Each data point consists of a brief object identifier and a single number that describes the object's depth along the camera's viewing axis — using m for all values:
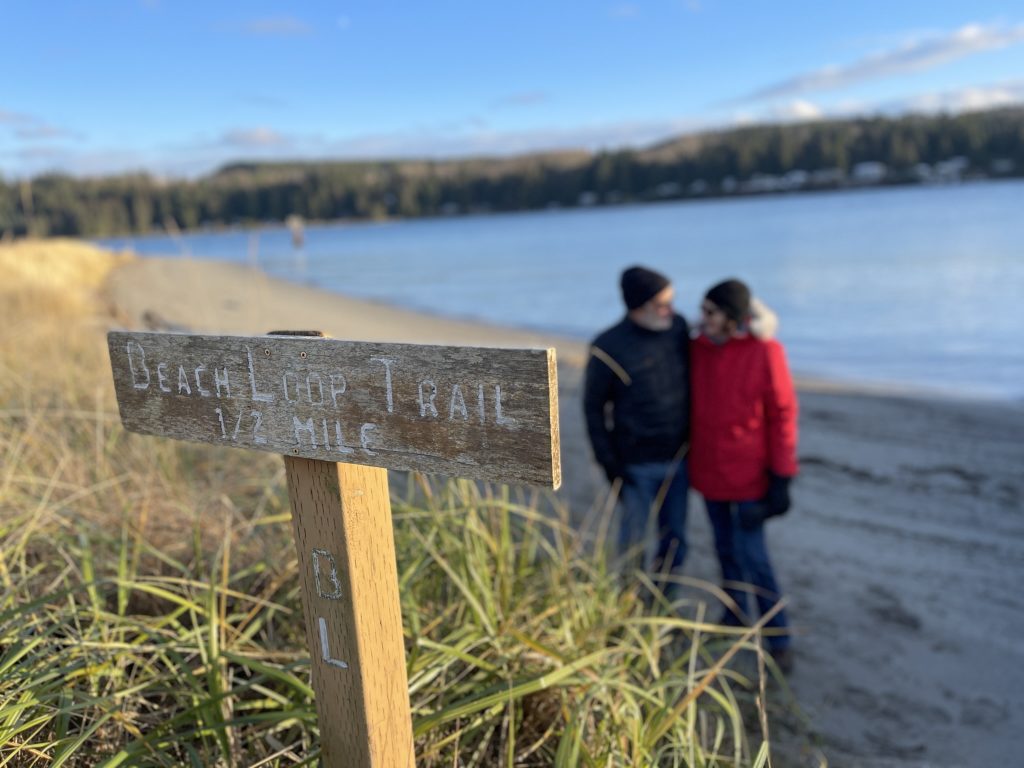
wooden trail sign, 1.39
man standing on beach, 3.78
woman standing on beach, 3.61
